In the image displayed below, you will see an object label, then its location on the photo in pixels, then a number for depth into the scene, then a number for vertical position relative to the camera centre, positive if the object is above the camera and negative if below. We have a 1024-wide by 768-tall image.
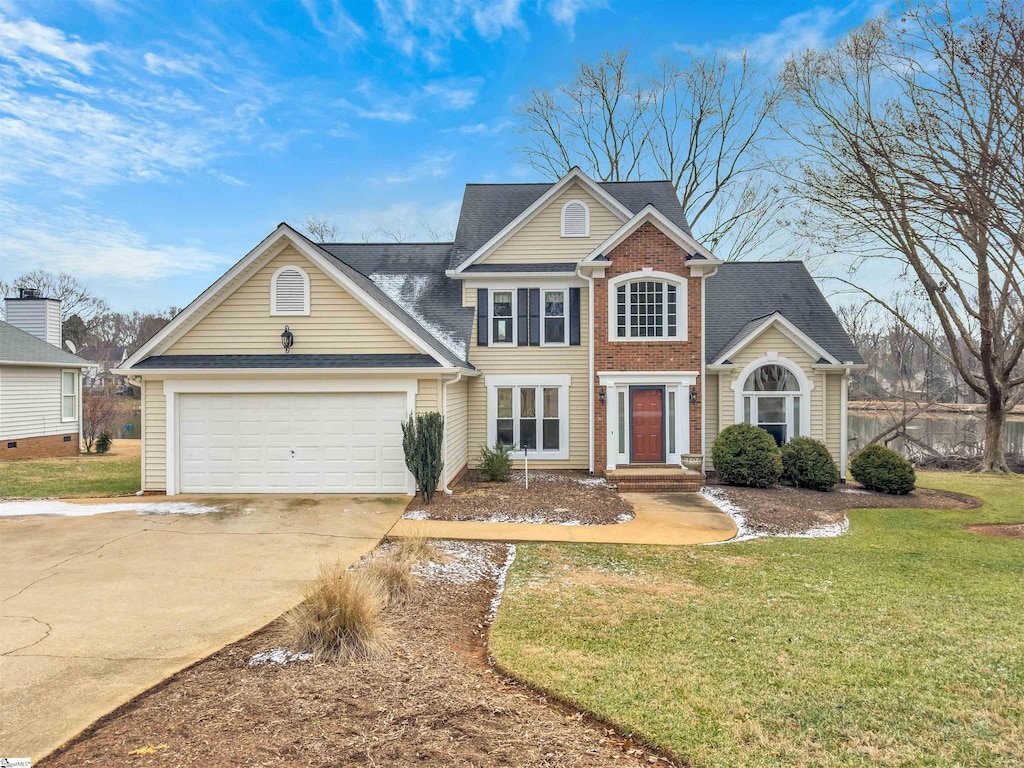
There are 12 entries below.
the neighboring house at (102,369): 44.97 +1.79
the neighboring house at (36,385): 19.97 +0.27
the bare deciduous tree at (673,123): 27.27 +12.82
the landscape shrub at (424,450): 11.46 -1.18
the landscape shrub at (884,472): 13.62 -1.99
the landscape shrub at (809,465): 13.77 -1.83
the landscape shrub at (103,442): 22.53 -1.95
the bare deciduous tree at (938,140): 8.73 +4.50
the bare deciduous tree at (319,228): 33.41 +9.26
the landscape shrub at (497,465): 13.92 -1.80
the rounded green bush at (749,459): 13.49 -1.63
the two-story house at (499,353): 12.09 +0.86
